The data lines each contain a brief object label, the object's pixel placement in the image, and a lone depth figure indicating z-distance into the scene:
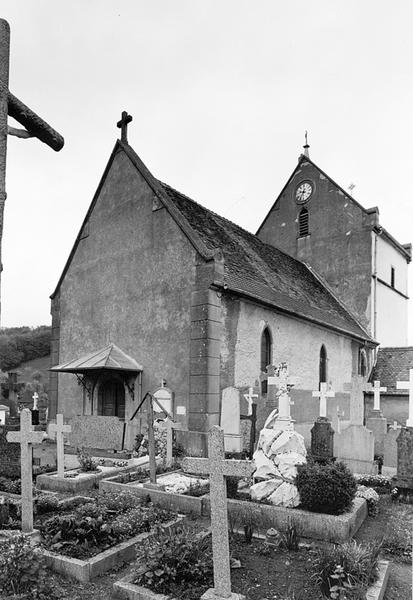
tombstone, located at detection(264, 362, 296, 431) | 9.85
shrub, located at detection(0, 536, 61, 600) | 4.80
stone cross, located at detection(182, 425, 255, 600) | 4.71
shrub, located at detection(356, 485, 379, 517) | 8.72
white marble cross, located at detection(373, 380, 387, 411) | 16.97
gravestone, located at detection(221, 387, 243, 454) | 13.62
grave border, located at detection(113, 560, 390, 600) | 4.82
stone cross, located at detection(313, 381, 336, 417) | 14.45
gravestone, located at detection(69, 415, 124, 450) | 13.97
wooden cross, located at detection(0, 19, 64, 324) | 3.75
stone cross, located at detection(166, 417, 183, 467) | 11.63
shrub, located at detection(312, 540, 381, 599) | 4.83
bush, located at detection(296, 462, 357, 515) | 7.38
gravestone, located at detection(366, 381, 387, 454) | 14.84
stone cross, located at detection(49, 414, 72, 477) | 10.62
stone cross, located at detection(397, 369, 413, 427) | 8.56
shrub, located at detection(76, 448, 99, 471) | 11.39
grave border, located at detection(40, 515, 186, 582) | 5.56
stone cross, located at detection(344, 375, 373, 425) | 13.35
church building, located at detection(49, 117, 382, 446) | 14.86
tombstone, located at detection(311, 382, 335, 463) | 12.16
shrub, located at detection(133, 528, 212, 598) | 5.04
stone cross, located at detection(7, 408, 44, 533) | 6.42
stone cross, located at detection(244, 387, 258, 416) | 15.61
